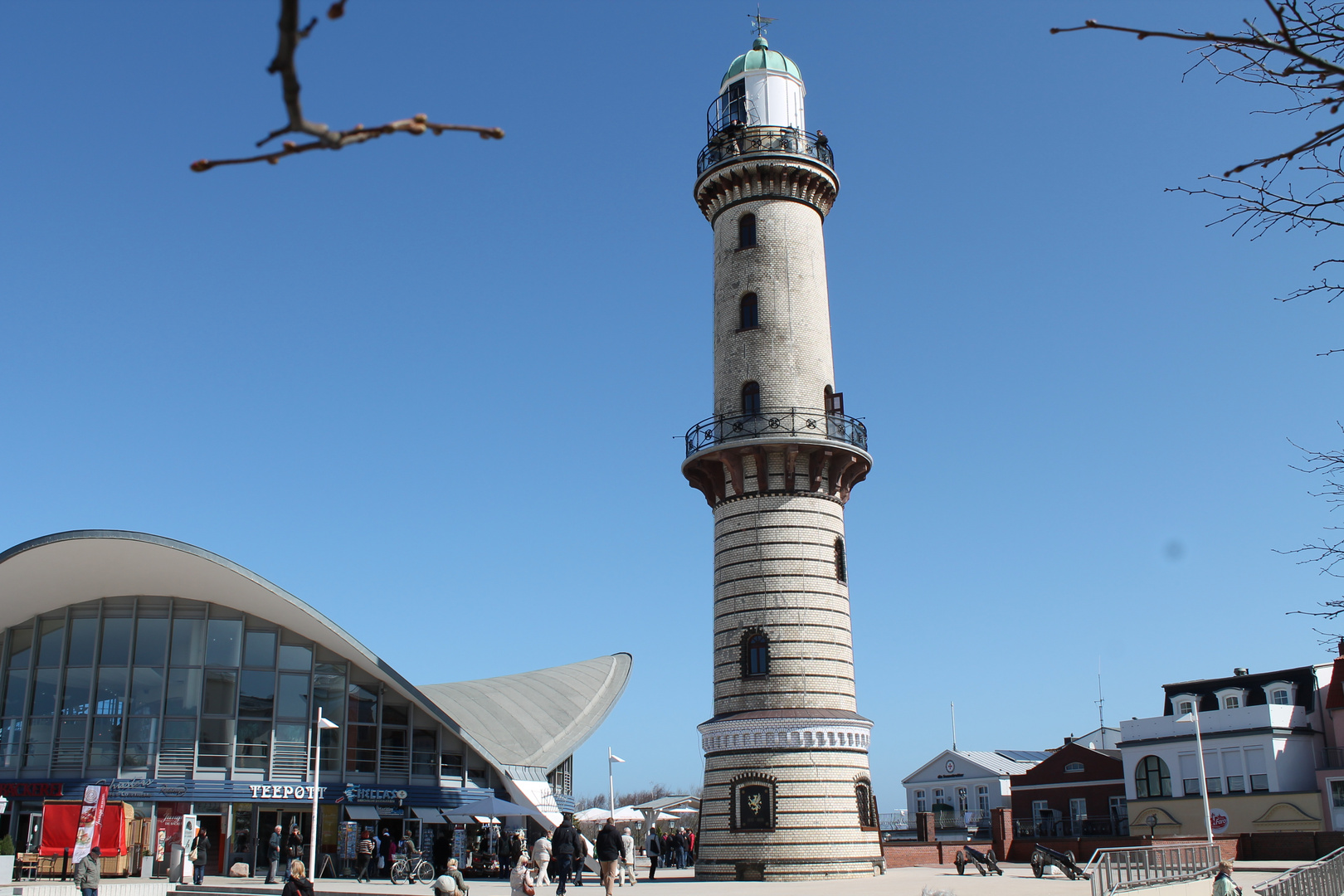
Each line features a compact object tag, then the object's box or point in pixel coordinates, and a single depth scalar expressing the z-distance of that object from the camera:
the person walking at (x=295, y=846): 34.47
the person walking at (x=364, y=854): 32.66
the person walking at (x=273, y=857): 31.17
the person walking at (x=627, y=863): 28.02
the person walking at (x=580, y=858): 24.52
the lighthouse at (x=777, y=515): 27.95
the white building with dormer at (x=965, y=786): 65.06
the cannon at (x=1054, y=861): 28.23
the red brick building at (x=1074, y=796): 51.62
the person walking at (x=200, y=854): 32.44
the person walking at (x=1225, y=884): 16.92
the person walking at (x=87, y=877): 21.42
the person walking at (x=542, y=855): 27.59
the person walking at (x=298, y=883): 14.10
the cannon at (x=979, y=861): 31.41
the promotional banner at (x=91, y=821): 28.75
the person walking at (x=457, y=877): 19.76
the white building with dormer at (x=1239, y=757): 42.81
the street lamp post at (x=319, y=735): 29.42
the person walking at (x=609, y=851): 21.34
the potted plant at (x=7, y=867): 28.64
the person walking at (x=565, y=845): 23.39
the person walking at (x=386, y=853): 35.56
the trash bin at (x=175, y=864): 30.06
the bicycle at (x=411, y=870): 32.12
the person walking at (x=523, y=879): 17.77
